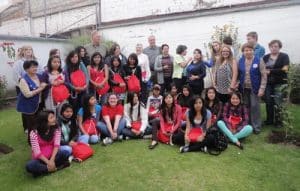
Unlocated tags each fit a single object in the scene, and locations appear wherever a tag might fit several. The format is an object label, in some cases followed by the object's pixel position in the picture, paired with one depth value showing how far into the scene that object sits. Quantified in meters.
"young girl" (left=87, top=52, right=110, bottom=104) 4.87
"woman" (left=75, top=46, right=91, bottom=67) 4.82
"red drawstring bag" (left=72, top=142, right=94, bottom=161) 4.14
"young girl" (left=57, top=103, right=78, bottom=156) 4.26
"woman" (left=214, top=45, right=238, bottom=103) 4.74
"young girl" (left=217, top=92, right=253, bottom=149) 4.42
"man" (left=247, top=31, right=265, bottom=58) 4.84
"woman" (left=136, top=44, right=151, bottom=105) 5.44
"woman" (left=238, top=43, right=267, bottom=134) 4.61
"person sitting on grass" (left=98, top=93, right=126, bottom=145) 4.64
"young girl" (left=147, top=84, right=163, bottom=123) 5.00
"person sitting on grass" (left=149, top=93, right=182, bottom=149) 4.54
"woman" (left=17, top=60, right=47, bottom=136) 4.26
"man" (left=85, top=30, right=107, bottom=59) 5.25
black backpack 4.19
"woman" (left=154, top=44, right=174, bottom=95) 5.55
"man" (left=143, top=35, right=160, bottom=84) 5.75
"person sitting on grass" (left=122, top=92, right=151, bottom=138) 4.76
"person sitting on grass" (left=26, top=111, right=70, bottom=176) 3.78
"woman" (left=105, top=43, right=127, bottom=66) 5.11
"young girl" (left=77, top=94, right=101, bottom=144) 4.54
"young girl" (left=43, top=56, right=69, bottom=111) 4.43
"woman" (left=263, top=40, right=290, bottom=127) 4.79
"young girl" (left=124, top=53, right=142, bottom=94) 5.12
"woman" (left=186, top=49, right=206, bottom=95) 5.23
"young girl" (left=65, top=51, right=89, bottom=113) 4.61
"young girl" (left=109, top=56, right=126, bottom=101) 5.03
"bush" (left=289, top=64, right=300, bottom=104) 6.02
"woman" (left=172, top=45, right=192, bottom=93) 5.53
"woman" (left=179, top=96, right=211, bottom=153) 4.25
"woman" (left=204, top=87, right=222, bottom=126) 4.60
